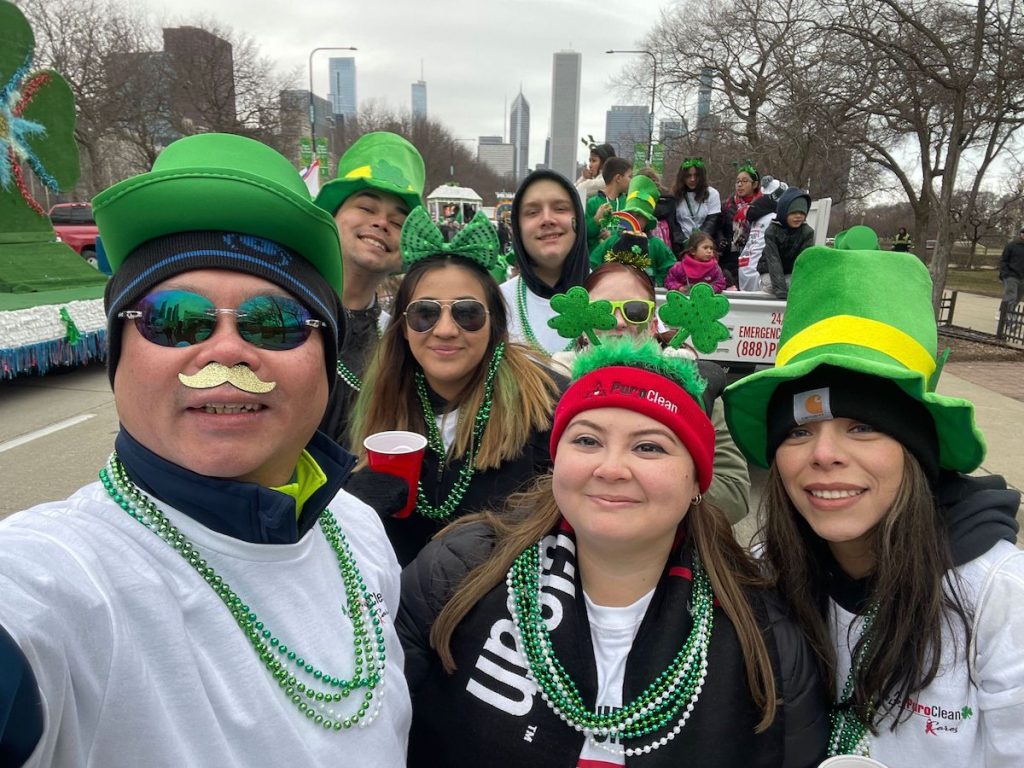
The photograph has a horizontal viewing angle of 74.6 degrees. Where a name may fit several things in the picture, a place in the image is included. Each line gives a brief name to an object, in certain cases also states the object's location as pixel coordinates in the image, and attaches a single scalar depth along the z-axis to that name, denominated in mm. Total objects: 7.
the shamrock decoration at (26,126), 7867
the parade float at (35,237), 7656
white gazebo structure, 29906
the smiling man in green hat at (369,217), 3232
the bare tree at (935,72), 8719
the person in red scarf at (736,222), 8344
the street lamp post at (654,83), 22531
